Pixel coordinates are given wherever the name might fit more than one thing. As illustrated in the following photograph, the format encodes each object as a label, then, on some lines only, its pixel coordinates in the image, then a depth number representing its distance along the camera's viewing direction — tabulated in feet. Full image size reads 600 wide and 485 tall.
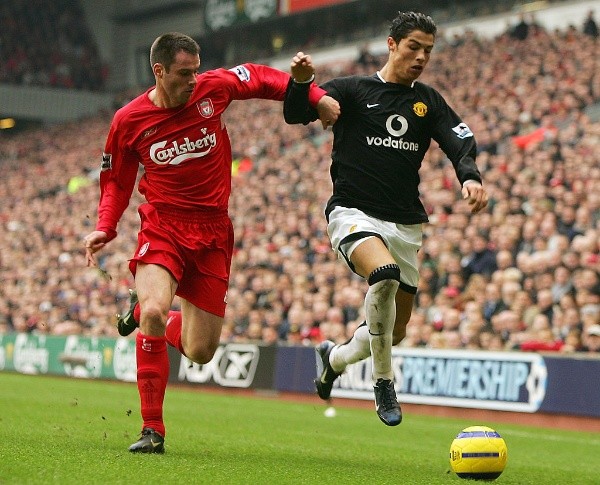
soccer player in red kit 47.21
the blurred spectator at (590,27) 143.84
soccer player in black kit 49.24
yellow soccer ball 43.68
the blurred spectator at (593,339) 86.95
